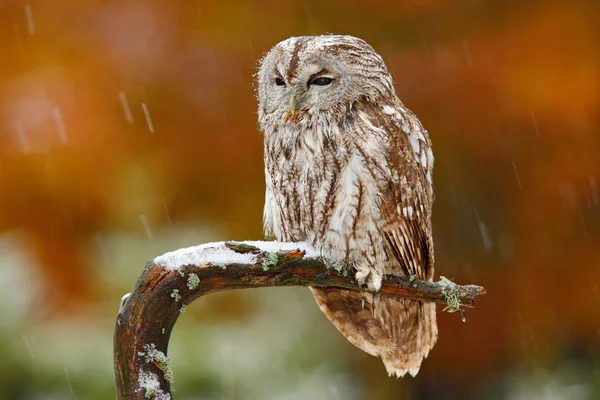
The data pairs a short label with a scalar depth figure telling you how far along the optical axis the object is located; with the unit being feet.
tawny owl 16.98
